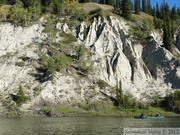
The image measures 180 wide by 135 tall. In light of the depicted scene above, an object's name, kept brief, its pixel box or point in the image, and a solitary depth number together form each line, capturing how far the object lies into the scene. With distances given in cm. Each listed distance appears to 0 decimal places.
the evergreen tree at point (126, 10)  15475
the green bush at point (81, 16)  14938
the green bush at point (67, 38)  13434
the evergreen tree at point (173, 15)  18375
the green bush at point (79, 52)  12450
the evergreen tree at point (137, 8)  17795
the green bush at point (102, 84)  11599
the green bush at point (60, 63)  11600
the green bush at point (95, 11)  15577
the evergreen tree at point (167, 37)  13388
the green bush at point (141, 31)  13862
